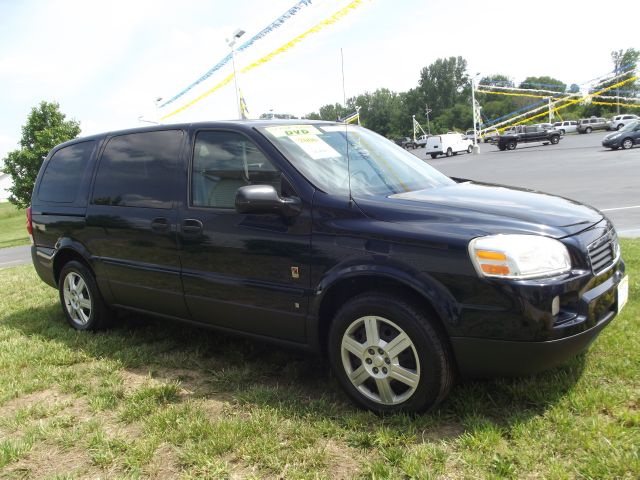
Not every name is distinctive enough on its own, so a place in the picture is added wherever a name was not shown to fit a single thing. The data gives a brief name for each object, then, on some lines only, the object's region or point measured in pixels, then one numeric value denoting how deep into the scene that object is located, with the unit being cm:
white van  4316
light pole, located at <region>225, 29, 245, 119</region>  1330
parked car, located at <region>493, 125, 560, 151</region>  4112
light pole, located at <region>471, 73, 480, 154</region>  4347
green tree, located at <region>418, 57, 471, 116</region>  11802
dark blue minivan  256
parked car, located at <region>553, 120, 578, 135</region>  6291
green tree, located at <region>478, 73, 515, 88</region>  11000
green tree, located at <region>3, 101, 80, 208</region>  2639
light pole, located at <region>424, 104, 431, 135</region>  10250
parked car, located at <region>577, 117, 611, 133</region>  5681
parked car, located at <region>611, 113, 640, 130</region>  5331
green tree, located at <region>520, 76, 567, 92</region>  10712
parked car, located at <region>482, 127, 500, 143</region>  6774
